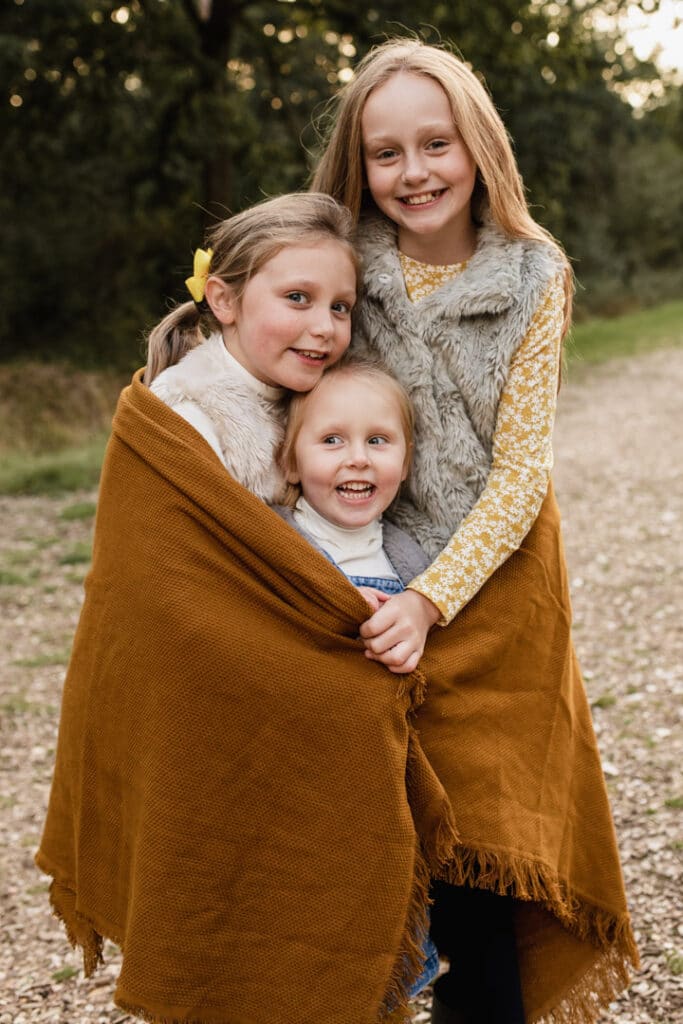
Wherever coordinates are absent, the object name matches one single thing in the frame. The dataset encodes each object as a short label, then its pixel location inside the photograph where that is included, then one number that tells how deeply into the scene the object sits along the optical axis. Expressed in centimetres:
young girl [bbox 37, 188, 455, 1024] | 204
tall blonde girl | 219
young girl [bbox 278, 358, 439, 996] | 221
